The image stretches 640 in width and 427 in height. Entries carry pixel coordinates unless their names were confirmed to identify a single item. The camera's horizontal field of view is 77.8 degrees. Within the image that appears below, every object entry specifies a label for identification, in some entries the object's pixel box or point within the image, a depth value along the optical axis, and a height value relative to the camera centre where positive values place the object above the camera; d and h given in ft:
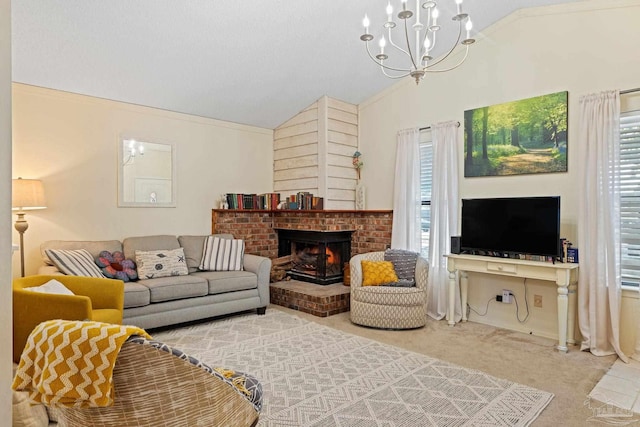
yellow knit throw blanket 3.99 -1.54
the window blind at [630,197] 11.48 +0.53
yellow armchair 7.99 -1.98
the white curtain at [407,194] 16.10 +0.83
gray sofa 12.36 -2.52
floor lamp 12.23 +0.45
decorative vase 18.20 +0.79
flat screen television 12.07 -0.37
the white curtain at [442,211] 15.01 +0.13
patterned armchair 13.53 -3.17
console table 11.52 -1.80
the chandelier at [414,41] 7.89 +5.87
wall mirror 15.39 +1.62
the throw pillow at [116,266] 13.17 -1.79
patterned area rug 7.77 -3.93
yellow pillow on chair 14.58 -2.19
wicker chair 4.18 -2.04
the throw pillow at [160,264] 13.80 -1.79
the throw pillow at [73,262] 11.94 -1.52
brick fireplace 17.54 -0.49
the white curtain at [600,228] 11.40 -0.38
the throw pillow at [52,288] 8.78 -1.71
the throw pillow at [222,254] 15.48 -1.61
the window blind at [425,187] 16.10 +1.13
